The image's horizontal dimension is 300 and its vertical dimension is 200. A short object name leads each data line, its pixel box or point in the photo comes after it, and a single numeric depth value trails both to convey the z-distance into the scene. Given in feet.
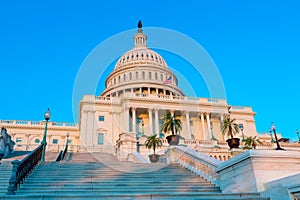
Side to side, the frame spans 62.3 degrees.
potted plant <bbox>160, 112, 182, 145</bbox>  66.22
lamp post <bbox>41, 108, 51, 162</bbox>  59.11
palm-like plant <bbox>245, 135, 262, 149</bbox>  100.00
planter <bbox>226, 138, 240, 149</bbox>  81.30
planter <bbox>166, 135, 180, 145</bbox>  66.13
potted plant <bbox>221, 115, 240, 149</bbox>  81.30
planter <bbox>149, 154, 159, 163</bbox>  69.08
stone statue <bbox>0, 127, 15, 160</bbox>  69.80
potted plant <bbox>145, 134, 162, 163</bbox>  86.14
